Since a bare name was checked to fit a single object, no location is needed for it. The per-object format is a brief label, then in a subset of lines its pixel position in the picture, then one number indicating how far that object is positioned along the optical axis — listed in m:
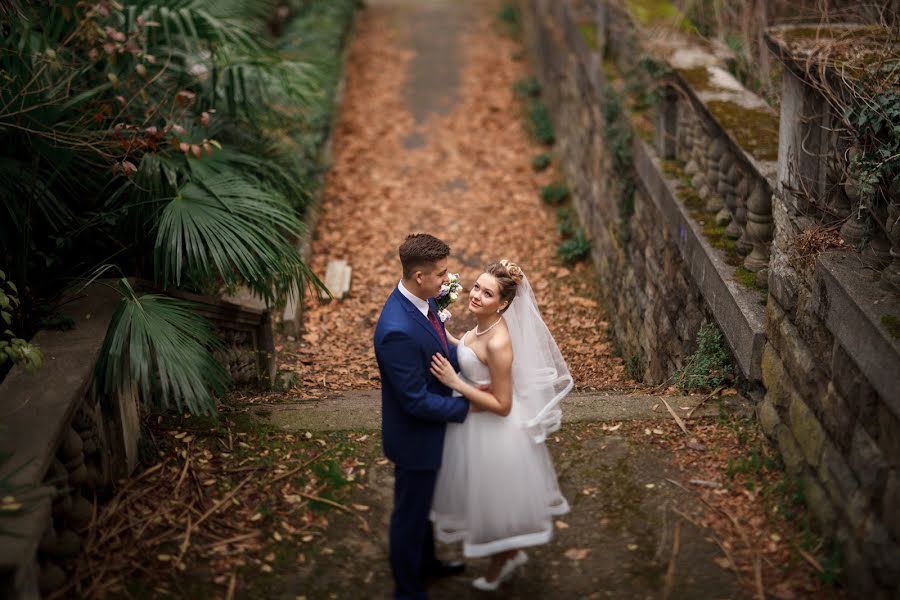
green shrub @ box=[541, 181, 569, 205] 11.59
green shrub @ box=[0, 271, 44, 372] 4.38
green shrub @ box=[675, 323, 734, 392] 5.75
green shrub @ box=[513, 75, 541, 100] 14.48
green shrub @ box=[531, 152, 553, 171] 12.53
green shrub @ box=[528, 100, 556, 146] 13.13
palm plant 5.27
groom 4.07
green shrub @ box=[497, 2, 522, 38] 17.31
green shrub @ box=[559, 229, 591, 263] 10.22
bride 4.14
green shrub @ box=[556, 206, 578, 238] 10.80
